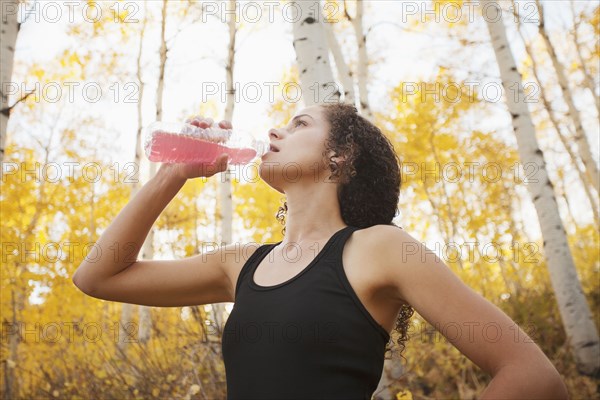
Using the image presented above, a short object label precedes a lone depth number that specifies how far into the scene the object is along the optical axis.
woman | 1.43
